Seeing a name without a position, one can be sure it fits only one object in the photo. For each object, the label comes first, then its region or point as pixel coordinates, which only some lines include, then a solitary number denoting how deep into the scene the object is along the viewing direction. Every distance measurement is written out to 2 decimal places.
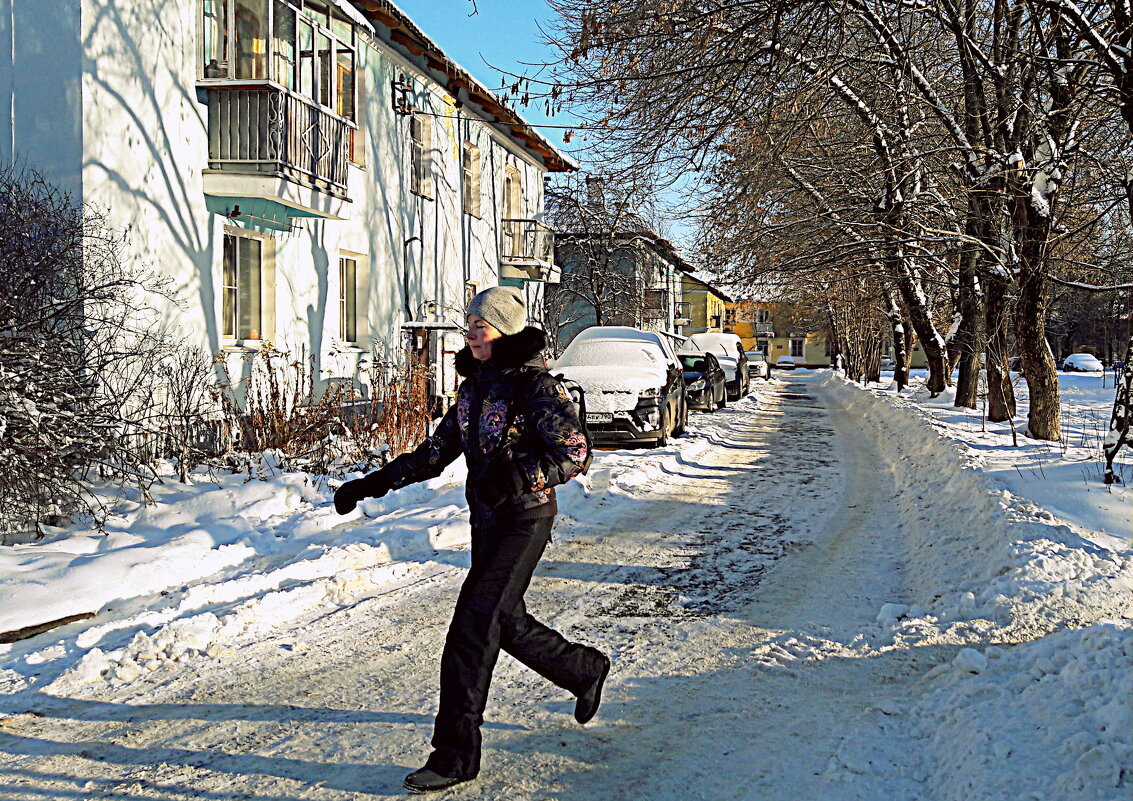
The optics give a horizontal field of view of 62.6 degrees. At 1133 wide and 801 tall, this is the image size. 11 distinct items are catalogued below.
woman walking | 3.42
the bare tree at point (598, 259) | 34.28
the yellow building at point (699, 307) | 70.81
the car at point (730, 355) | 29.08
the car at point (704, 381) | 22.36
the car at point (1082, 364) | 48.26
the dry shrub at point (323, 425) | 10.55
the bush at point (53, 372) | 6.44
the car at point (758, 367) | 50.25
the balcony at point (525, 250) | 25.44
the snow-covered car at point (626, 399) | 13.83
